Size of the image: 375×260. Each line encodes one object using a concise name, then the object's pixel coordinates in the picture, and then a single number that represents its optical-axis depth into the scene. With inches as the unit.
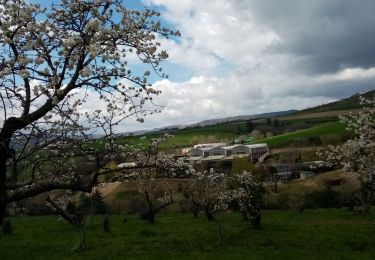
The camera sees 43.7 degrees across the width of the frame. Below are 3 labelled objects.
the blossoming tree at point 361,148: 1010.0
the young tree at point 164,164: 374.3
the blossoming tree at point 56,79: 345.1
